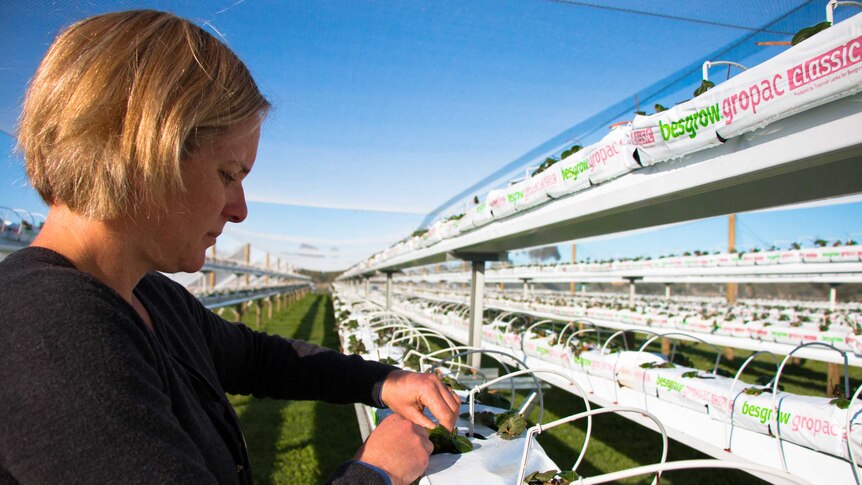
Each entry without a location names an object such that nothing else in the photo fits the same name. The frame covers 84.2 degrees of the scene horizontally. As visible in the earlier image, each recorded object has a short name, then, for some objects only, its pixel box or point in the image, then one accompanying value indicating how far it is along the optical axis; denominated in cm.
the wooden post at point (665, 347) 1152
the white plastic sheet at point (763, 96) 127
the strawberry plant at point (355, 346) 443
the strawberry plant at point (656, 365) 463
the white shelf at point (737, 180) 139
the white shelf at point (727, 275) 856
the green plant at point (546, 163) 312
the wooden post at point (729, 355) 1226
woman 53
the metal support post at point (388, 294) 1146
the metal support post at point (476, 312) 513
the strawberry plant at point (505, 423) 159
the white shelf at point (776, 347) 634
